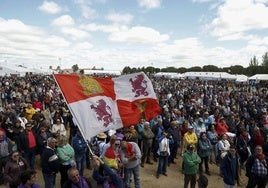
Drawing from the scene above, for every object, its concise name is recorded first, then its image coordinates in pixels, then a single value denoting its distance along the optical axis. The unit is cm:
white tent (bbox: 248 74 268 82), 4797
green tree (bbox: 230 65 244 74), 8071
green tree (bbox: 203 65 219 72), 9138
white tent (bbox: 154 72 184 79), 6345
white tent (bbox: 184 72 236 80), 5503
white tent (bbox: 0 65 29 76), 3818
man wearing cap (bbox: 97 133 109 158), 687
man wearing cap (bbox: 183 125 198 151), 970
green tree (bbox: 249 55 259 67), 10712
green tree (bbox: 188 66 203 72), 9878
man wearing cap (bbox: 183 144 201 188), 769
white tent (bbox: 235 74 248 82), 5092
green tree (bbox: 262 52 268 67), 9558
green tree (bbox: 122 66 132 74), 11208
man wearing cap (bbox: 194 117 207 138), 1108
